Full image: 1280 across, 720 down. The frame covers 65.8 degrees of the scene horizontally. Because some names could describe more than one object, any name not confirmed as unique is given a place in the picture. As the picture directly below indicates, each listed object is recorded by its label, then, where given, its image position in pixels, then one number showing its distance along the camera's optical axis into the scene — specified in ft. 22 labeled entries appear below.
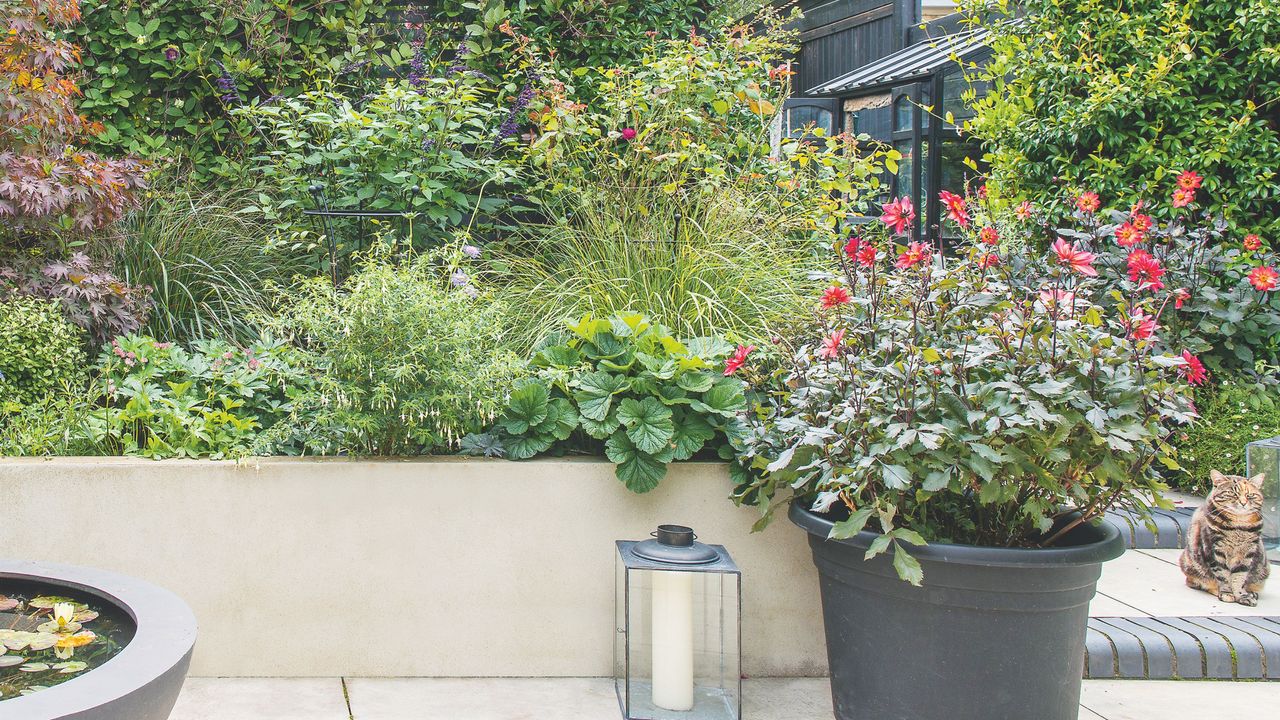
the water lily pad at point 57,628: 4.84
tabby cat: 9.62
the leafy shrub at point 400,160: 12.58
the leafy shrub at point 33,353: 9.70
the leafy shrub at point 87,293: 10.92
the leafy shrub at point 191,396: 9.09
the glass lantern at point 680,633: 7.83
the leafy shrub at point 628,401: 8.74
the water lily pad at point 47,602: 5.24
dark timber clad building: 24.13
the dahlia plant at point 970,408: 6.91
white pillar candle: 7.84
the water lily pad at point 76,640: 4.72
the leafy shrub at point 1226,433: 12.48
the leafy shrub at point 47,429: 9.01
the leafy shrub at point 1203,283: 12.82
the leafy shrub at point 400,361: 8.43
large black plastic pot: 6.95
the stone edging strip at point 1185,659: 8.69
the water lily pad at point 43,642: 4.73
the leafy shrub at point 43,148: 10.57
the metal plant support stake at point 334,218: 12.26
